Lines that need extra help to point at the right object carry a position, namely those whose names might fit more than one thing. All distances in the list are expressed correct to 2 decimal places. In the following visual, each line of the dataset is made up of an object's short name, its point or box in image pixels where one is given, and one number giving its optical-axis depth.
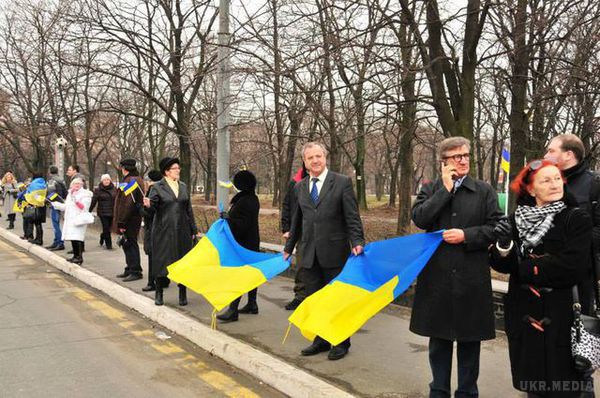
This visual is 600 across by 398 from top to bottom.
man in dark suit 4.81
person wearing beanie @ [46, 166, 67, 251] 12.21
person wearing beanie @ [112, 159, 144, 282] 8.61
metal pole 8.66
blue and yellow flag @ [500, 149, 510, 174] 13.69
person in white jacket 9.96
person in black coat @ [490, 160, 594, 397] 2.99
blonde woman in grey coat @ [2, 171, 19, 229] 17.41
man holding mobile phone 3.42
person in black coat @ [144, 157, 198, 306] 6.82
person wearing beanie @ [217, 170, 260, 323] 6.23
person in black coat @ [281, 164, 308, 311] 5.72
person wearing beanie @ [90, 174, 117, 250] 12.66
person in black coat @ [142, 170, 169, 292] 7.51
